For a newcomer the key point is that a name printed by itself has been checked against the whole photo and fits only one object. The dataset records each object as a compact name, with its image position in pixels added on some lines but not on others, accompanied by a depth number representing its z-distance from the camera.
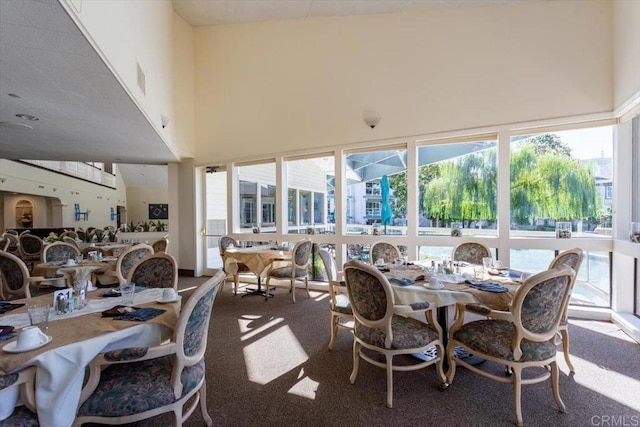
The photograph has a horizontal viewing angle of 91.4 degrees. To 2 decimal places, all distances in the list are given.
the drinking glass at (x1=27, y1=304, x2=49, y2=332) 1.73
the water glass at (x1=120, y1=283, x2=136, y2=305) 2.21
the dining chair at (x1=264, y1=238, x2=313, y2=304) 5.00
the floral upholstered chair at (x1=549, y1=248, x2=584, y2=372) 2.57
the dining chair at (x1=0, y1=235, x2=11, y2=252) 6.62
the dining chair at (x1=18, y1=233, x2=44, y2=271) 6.95
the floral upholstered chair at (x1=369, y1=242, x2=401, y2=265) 4.32
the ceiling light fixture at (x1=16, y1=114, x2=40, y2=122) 4.02
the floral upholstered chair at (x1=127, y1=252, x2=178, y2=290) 2.92
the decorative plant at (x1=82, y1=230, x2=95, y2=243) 7.72
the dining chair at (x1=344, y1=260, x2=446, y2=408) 2.27
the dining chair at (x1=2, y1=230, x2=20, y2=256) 8.07
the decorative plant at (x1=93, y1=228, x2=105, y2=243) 7.36
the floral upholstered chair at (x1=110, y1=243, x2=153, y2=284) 4.10
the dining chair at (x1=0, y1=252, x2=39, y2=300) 3.62
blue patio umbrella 5.33
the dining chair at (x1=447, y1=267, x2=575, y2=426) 2.03
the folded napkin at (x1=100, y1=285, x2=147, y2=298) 2.44
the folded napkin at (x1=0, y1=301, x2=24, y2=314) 2.09
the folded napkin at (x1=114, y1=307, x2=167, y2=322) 1.89
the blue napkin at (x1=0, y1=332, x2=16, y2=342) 1.60
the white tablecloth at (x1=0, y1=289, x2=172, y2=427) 1.43
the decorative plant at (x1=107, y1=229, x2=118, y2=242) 7.75
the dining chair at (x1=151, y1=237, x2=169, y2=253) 6.01
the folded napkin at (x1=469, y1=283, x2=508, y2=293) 2.46
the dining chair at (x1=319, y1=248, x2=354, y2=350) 3.05
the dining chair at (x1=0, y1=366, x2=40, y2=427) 1.40
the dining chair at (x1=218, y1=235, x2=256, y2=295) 5.40
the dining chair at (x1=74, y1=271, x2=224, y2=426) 1.58
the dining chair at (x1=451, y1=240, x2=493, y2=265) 3.89
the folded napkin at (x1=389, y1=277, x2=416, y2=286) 2.66
